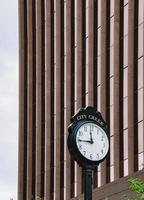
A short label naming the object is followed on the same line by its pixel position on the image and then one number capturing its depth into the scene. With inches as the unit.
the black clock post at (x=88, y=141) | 647.1
